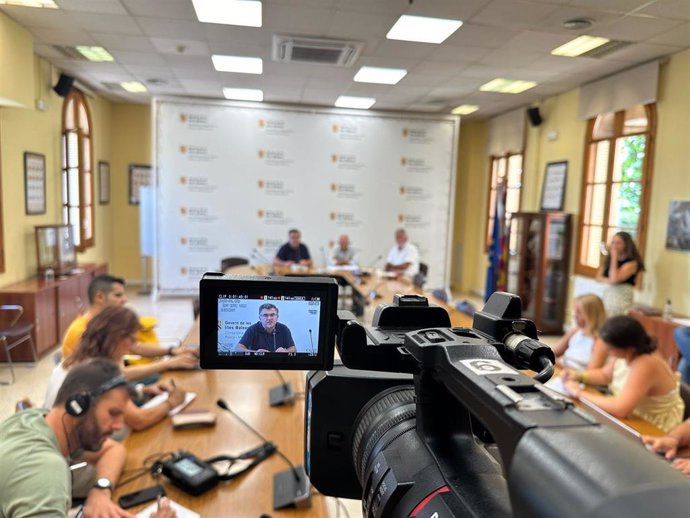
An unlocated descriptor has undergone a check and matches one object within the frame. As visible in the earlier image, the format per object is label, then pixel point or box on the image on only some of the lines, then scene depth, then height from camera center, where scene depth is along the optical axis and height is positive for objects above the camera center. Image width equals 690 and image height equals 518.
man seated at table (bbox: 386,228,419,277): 6.74 -0.74
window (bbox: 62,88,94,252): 6.49 +0.31
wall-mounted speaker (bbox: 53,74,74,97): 5.93 +1.27
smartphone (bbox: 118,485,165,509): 1.50 -0.91
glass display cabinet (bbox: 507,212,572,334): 6.29 -0.70
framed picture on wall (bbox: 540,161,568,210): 6.50 +0.32
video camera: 0.33 -0.19
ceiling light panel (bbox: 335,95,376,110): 7.08 +1.47
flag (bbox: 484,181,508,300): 7.14 -0.59
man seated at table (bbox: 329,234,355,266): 6.93 -0.74
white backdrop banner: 7.47 +0.31
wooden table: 1.50 -0.90
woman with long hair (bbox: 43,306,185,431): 2.02 -0.68
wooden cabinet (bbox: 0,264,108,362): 4.55 -1.10
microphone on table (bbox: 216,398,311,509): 1.49 -0.88
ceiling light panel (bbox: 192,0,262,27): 3.80 +1.47
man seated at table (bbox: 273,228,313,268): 6.84 -0.70
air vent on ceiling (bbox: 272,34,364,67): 4.55 +1.44
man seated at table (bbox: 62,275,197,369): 2.74 -0.69
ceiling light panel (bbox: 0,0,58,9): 3.91 +1.47
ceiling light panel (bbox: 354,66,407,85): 5.56 +1.48
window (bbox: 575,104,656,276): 5.08 +0.35
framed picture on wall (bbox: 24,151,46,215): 5.26 +0.10
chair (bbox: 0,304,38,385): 4.32 -1.20
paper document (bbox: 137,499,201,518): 1.43 -0.90
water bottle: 4.37 -0.86
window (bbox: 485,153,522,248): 7.80 +0.45
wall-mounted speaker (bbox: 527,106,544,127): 6.94 +1.28
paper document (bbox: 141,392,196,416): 2.12 -0.89
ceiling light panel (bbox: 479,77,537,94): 5.95 +1.50
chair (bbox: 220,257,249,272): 6.18 -0.81
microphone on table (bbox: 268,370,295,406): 2.22 -0.87
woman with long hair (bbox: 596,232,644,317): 4.81 -0.57
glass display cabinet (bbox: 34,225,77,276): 5.36 -0.64
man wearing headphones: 1.34 -0.76
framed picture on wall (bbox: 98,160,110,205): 7.78 +0.19
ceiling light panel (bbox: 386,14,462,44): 4.03 +1.47
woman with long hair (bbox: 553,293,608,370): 3.20 -0.76
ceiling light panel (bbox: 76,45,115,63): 5.13 +1.47
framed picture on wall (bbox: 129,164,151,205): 8.38 +0.28
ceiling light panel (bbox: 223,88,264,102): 6.81 +1.47
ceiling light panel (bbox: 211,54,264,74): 5.30 +1.47
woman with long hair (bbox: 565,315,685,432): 2.42 -0.81
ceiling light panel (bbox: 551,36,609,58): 4.39 +1.49
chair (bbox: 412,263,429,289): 5.76 -0.88
